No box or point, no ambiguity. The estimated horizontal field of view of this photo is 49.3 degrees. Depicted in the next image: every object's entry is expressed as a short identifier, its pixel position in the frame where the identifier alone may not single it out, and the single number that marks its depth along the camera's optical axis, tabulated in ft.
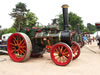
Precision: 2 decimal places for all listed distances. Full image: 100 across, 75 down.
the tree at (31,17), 105.73
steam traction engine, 12.92
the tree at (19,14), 101.91
